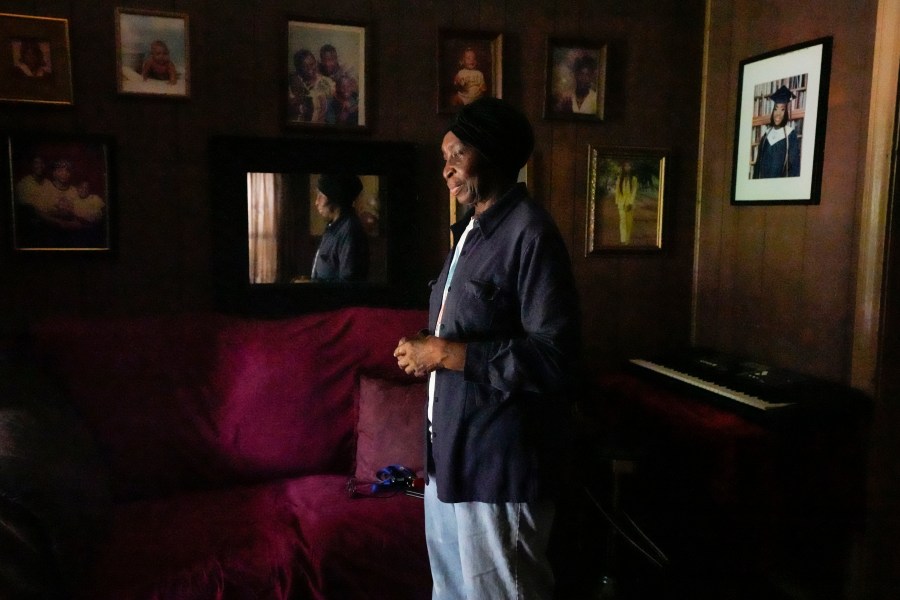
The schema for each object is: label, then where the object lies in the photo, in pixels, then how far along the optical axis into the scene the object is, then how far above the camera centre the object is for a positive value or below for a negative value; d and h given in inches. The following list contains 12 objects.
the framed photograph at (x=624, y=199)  112.3 +5.6
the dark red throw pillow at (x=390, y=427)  87.0 -23.7
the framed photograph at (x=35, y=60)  87.4 +20.1
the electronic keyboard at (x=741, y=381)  84.7 -18.5
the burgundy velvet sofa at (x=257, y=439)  72.0 -25.2
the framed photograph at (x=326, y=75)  98.0 +21.2
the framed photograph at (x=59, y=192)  89.1 +4.2
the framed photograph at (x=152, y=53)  91.2 +22.1
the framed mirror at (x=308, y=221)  96.4 +1.2
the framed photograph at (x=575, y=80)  108.6 +23.2
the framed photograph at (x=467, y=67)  104.1 +23.9
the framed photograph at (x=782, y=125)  93.6 +15.4
